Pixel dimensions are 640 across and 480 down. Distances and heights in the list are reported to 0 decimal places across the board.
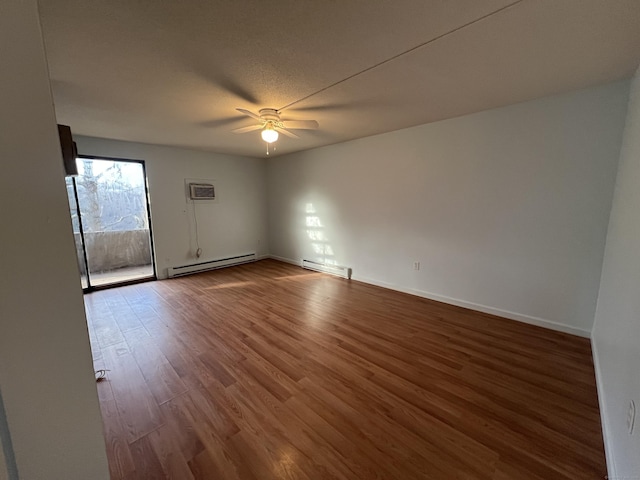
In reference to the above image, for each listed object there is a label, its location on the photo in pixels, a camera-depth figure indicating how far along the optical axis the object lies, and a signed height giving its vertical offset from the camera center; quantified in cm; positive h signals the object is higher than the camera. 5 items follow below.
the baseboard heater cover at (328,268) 457 -120
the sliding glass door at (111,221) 395 -23
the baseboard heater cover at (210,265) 484 -120
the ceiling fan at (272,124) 271 +93
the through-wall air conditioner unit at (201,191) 492 +30
